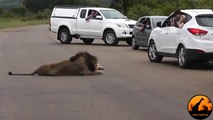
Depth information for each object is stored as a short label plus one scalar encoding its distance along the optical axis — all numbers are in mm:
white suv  13836
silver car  21847
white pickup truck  26627
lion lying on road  12477
